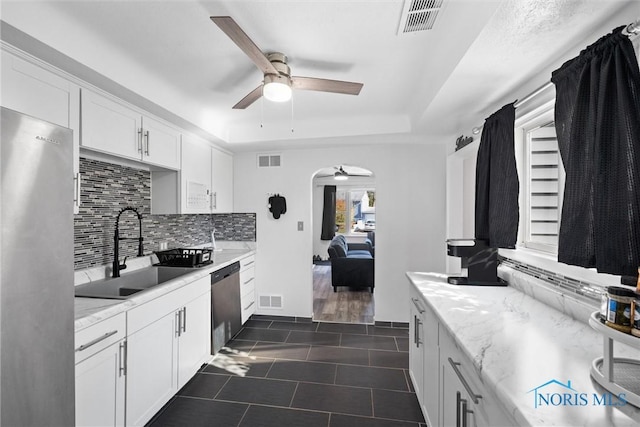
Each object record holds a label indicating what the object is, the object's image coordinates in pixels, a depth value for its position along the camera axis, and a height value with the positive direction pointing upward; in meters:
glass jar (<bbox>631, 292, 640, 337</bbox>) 0.80 -0.29
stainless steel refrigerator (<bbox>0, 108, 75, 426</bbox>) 0.99 -0.22
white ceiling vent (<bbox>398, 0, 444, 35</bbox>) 1.45 +1.04
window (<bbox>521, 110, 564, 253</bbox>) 2.04 +0.23
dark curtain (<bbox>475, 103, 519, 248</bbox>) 1.90 +0.22
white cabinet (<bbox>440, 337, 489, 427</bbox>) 1.10 -0.76
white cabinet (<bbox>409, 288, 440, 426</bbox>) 1.72 -0.95
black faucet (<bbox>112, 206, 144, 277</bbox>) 2.33 -0.28
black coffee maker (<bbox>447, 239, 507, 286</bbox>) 2.10 -0.35
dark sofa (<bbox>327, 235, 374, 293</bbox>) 5.11 -0.96
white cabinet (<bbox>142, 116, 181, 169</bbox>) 2.40 +0.62
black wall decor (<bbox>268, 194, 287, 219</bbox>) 3.93 +0.11
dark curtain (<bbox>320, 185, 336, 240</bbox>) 8.02 +0.07
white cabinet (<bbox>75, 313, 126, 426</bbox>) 1.46 -0.86
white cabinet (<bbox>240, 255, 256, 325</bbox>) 3.58 -0.92
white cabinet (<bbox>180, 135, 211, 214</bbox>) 2.93 +0.41
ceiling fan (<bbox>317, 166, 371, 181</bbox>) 6.59 +1.04
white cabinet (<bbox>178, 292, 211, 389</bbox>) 2.34 -1.06
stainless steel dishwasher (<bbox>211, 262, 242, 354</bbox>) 2.86 -0.95
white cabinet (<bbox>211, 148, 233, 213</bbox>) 3.55 +0.42
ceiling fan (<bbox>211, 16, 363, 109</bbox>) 1.80 +0.86
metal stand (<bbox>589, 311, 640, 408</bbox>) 0.80 -0.48
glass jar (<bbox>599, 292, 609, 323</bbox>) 0.89 -0.28
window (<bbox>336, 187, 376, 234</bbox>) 8.38 +0.14
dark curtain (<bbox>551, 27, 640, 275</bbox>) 1.05 +0.20
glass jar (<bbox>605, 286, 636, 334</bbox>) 0.83 -0.27
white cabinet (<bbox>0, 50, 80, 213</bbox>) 1.44 +0.65
